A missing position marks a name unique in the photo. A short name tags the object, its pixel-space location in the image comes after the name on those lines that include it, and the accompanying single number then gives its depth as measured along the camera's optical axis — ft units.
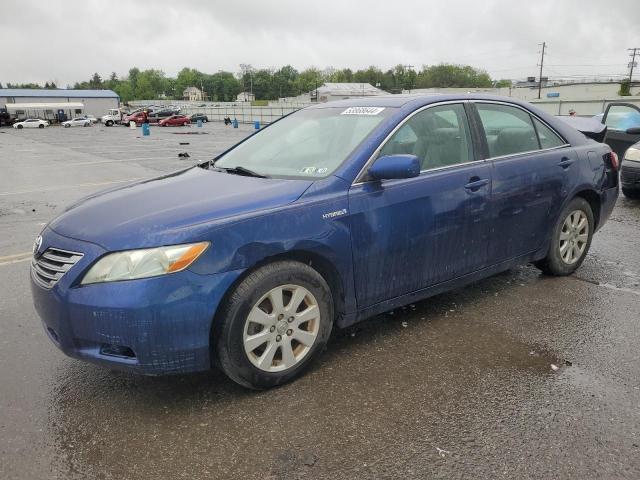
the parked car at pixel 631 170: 27.37
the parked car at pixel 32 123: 179.44
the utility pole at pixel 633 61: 284.41
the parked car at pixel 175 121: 167.73
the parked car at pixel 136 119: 185.16
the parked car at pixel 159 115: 185.57
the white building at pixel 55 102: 234.99
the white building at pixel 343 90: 311.78
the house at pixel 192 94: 529.12
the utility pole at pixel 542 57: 316.70
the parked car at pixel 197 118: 196.87
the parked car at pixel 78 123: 188.02
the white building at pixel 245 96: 396.14
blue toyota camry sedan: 8.59
